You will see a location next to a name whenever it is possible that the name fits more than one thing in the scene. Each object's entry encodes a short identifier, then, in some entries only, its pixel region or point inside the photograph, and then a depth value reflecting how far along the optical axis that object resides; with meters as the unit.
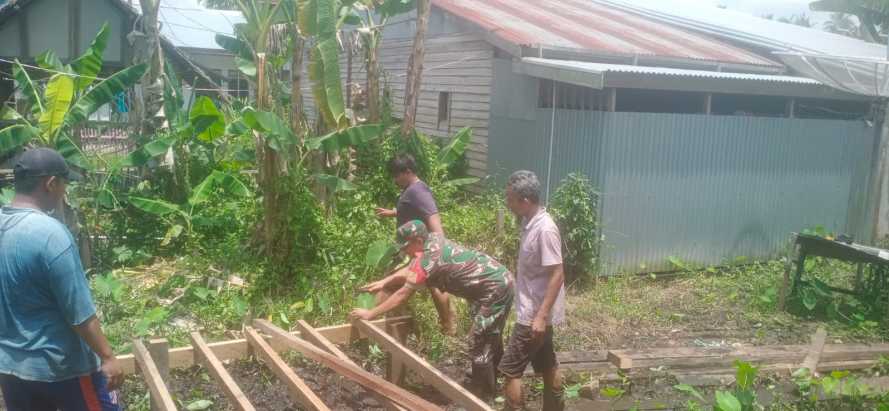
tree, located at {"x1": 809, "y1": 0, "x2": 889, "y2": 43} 25.55
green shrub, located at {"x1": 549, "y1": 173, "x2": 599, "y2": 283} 8.23
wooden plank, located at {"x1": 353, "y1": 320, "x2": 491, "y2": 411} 3.96
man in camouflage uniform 5.14
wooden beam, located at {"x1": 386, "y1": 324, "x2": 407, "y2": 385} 5.14
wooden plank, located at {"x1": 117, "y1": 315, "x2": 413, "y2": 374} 5.17
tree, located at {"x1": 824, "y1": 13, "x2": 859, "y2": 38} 42.44
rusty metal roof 9.52
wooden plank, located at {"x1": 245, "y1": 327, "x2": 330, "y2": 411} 4.10
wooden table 7.39
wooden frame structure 4.06
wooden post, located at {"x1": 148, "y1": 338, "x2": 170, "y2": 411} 4.59
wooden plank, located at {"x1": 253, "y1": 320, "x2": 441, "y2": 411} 4.01
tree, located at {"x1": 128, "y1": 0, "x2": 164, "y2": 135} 9.09
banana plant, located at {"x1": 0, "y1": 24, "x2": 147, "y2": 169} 7.47
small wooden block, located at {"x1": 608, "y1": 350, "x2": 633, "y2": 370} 5.61
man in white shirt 4.60
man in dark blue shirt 6.25
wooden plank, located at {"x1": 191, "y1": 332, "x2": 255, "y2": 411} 4.02
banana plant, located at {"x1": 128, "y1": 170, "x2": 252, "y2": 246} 7.73
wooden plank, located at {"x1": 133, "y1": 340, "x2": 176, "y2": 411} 3.86
